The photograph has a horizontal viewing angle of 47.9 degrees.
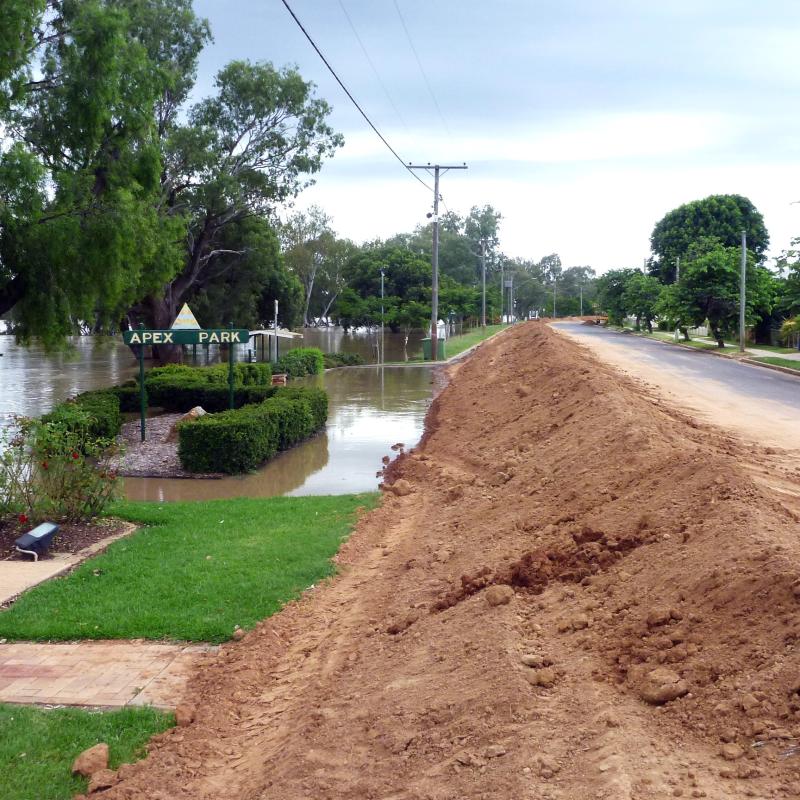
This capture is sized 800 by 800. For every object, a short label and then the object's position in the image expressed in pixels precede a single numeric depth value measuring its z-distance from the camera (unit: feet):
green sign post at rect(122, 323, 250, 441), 55.01
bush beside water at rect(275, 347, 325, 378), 112.78
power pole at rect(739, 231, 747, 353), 132.05
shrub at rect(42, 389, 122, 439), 41.87
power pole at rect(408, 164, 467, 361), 135.64
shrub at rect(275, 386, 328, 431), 61.67
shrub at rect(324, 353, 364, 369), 139.95
